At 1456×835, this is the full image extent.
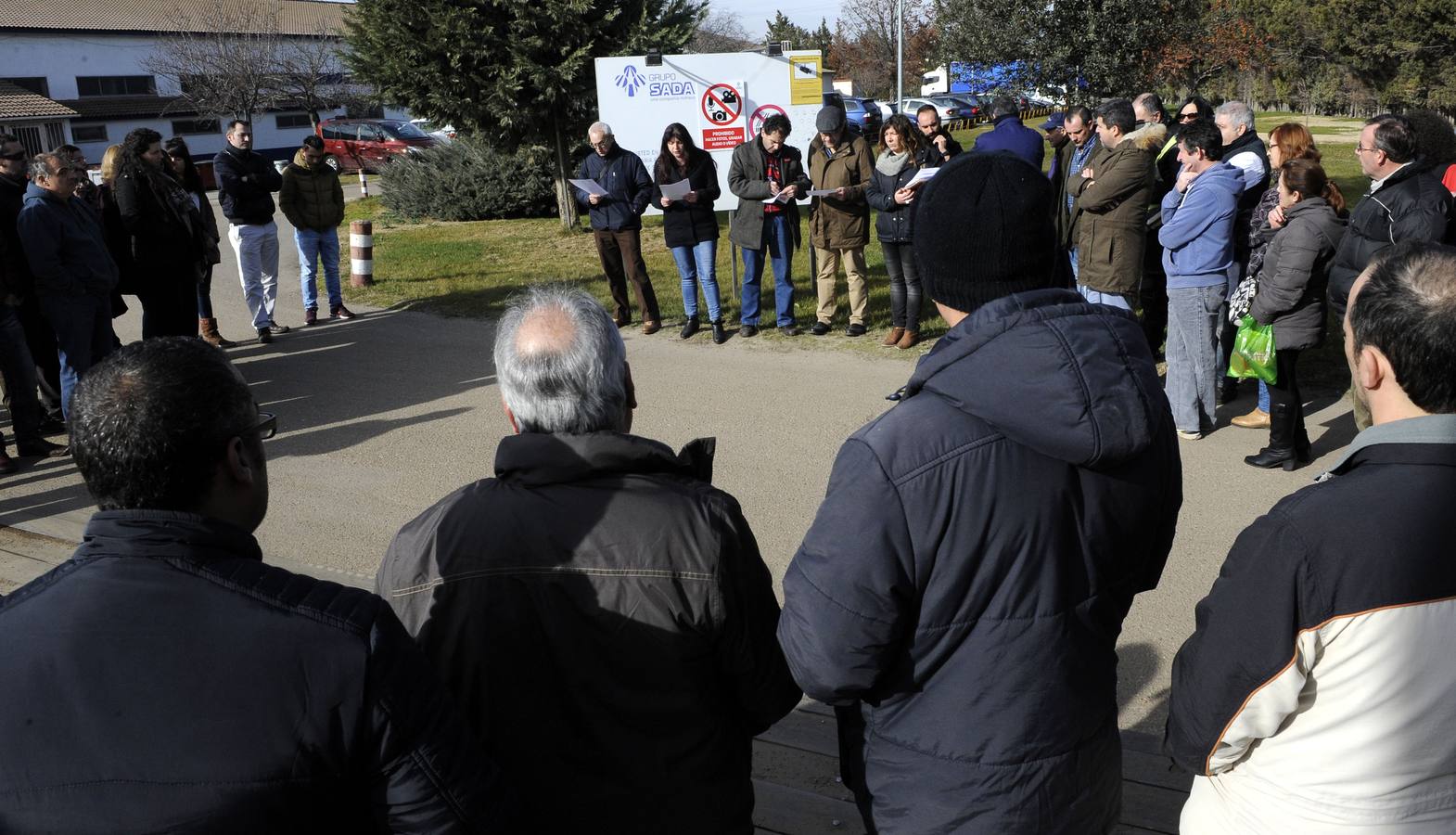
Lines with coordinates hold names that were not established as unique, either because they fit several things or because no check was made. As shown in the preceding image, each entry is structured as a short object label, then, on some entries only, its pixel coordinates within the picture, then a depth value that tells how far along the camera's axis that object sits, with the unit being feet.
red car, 111.04
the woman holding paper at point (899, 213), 30.68
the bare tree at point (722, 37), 210.59
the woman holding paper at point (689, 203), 33.01
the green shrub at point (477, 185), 67.72
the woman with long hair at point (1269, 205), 22.91
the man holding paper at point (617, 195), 34.40
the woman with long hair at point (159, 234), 30.07
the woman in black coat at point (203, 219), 34.50
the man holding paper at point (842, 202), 32.53
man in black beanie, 6.70
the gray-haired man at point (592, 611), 7.20
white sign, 43.27
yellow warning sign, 43.24
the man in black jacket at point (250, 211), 36.35
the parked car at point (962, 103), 134.21
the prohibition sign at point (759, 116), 43.09
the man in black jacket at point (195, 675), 5.22
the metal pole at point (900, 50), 74.82
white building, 156.56
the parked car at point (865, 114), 100.24
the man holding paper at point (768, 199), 33.14
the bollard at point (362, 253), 46.14
